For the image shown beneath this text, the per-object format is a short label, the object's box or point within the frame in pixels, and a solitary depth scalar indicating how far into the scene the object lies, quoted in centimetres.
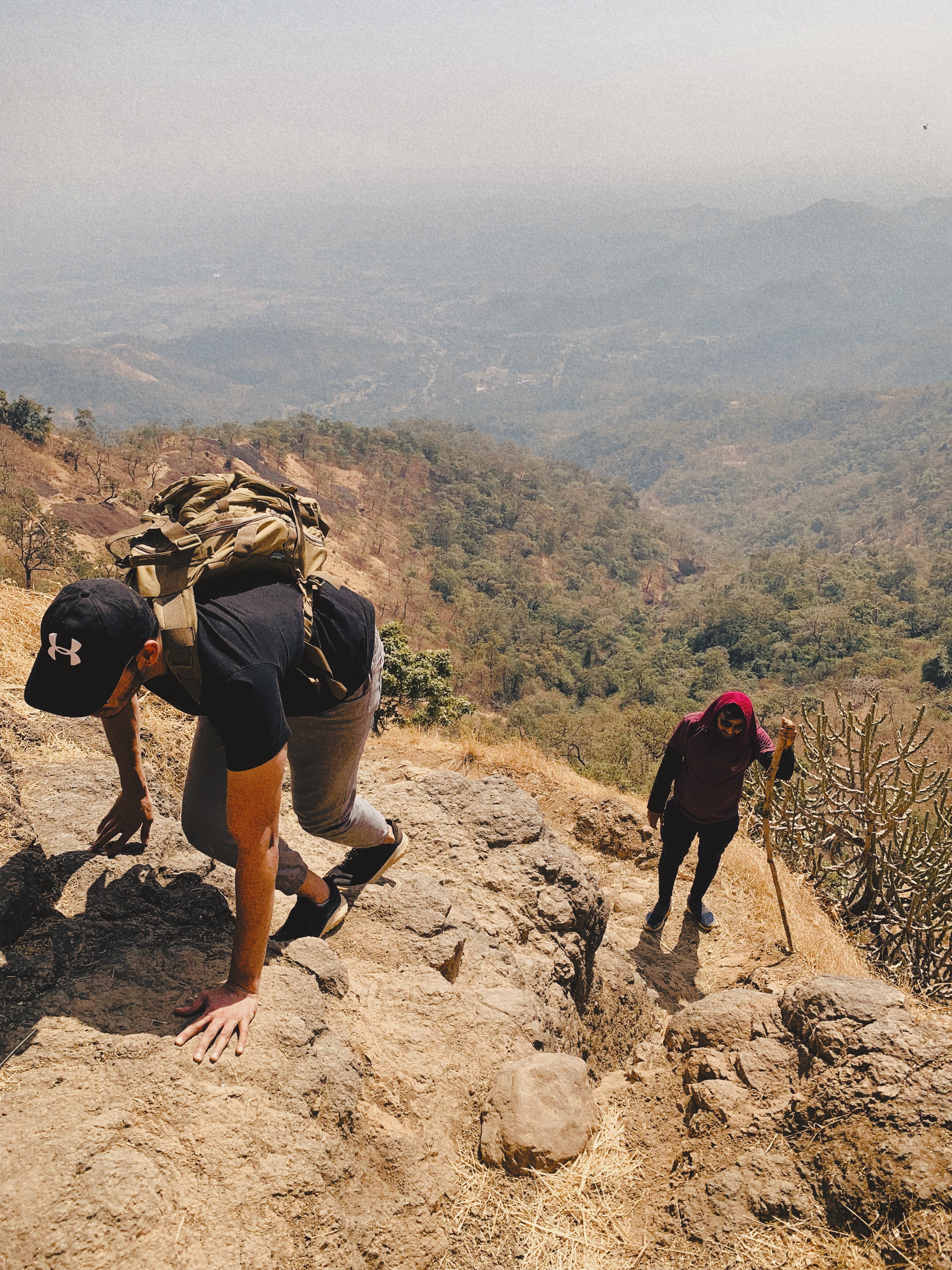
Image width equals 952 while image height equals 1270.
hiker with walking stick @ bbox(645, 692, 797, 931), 420
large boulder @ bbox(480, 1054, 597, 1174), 234
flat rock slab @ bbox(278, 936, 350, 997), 268
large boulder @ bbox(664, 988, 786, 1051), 304
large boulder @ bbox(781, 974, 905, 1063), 269
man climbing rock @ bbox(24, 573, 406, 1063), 178
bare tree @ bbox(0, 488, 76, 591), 2280
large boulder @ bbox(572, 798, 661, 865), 587
